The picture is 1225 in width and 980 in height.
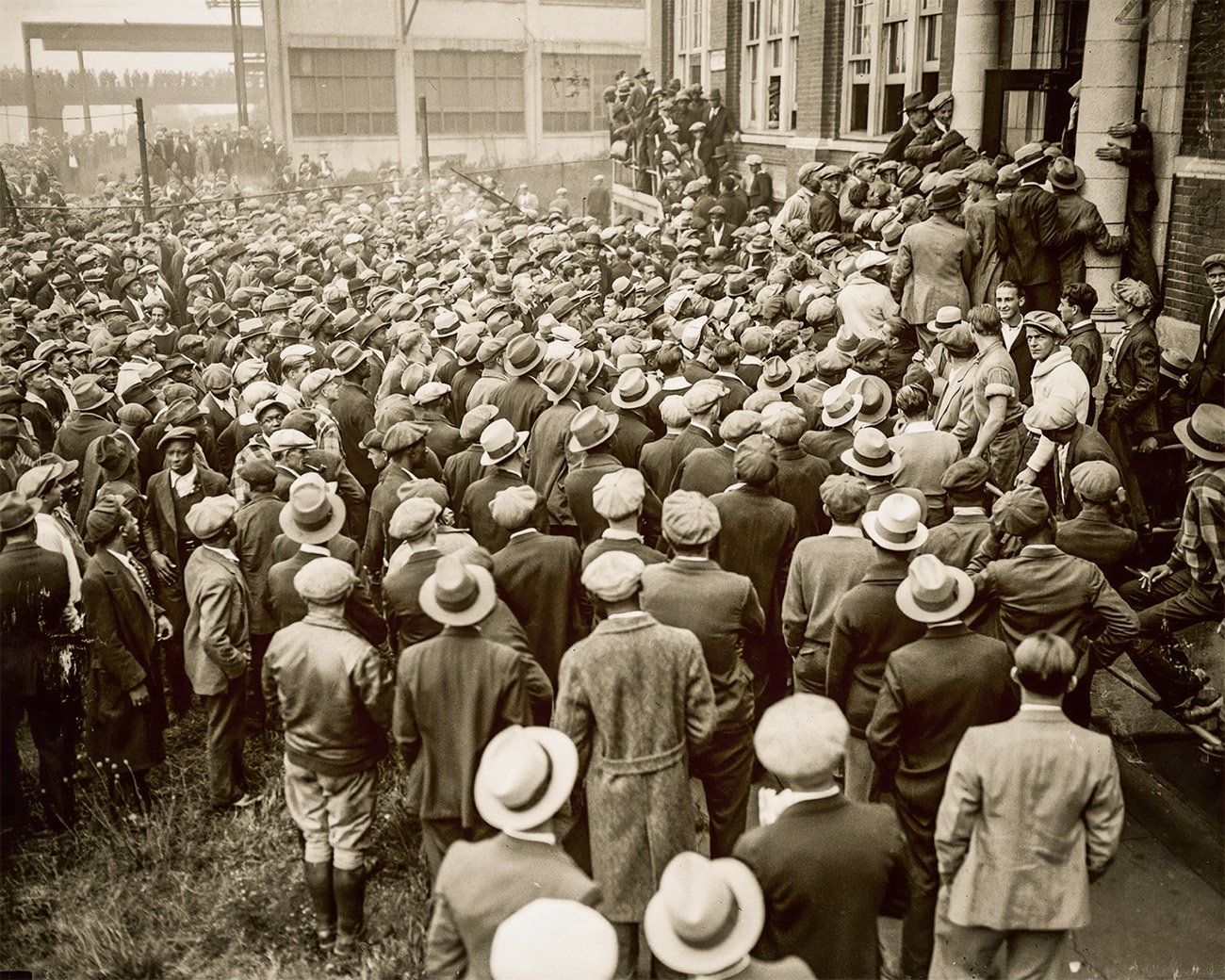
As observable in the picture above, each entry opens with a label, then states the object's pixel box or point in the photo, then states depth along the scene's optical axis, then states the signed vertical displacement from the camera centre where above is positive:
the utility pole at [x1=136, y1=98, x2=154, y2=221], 19.34 +0.73
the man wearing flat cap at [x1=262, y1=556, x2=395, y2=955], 4.93 -2.22
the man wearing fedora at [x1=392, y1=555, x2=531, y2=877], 4.62 -1.92
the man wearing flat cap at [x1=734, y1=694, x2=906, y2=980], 3.50 -1.94
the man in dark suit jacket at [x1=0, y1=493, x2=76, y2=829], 6.01 -2.38
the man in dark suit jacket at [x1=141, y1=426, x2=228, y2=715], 7.14 -1.87
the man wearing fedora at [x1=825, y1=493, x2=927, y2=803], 4.93 -1.74
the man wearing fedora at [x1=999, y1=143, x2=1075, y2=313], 9.38 -0.34
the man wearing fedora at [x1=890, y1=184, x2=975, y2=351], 9.52 -0.53
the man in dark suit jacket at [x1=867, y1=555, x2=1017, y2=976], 4.44 -1.83
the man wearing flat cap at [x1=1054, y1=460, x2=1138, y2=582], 5.59 -1.56
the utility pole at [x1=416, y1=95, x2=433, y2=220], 24.69 +0.72
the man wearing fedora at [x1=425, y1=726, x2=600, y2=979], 3.40 -1.93
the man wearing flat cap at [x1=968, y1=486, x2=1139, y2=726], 4.93 -1.63
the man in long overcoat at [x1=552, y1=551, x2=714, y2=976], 4.43 -2.00
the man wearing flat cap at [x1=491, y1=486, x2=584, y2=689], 5.61 -1.80
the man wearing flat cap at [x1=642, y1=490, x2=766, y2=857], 5.00 -1.77
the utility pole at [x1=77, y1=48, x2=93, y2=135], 21.01 +1.76
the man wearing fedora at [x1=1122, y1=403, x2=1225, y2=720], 6.01 -2.05
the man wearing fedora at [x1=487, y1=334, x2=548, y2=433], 8.37 -1.35
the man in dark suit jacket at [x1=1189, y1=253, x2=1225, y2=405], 8.04 -1.03
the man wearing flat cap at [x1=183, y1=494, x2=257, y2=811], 6.03 -2.19
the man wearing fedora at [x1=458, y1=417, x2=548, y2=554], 6.40 -1.55
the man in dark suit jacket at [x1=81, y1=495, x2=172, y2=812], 6.04 -2.40
